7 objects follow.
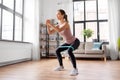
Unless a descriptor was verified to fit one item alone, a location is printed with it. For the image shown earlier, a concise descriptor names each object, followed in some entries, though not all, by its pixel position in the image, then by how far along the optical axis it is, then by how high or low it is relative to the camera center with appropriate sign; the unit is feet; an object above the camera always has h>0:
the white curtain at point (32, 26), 20.80 +2.18
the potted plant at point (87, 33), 22.43 +1.36
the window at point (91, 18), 23.44 +3.68
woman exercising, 9.29 +0.57
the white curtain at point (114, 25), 21.56 +2.37
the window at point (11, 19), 16.45 +2.65
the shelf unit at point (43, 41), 23.74 +0.26
